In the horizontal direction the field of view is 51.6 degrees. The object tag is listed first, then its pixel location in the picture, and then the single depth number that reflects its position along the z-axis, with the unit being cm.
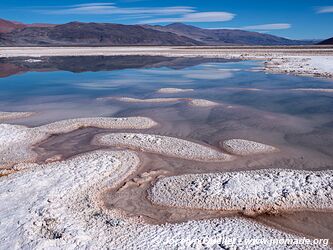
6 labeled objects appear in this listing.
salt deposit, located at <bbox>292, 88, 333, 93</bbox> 1424
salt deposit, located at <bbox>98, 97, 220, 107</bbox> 1230
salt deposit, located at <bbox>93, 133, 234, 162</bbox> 734
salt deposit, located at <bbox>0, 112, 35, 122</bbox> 1083
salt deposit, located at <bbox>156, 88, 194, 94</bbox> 1499
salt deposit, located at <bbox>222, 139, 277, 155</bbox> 759
